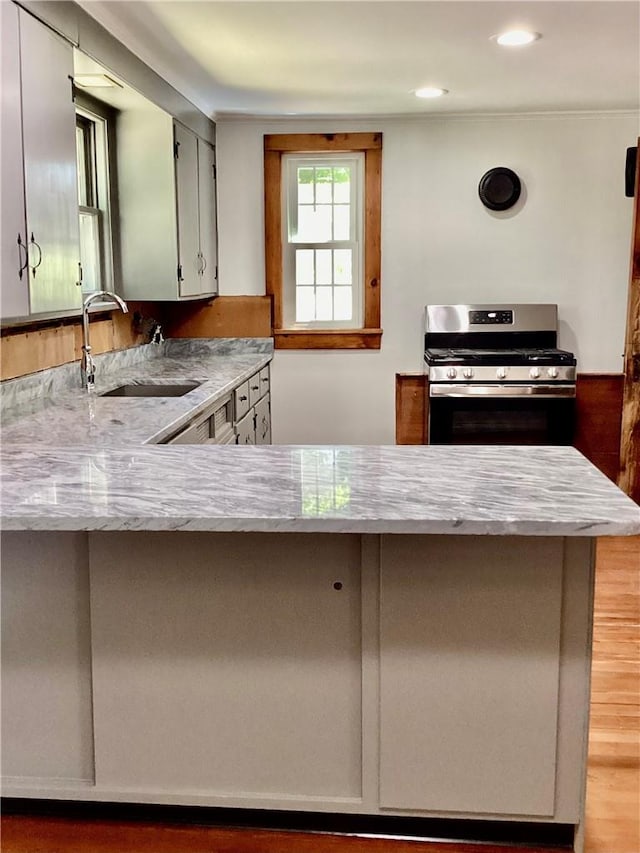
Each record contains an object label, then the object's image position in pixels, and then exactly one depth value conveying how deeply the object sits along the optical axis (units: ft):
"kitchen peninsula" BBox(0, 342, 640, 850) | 6.09
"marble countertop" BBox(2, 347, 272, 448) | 8.79
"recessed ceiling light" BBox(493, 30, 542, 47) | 11.23
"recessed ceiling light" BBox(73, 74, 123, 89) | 11.16
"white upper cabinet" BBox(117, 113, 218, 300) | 13.57
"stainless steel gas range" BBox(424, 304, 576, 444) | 15.89
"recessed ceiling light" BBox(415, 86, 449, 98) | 14.67
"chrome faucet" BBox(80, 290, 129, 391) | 11.32
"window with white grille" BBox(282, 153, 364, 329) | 17.60
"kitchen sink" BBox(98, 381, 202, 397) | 13.12
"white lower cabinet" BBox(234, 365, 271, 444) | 14.40
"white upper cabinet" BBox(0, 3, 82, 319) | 8.02
